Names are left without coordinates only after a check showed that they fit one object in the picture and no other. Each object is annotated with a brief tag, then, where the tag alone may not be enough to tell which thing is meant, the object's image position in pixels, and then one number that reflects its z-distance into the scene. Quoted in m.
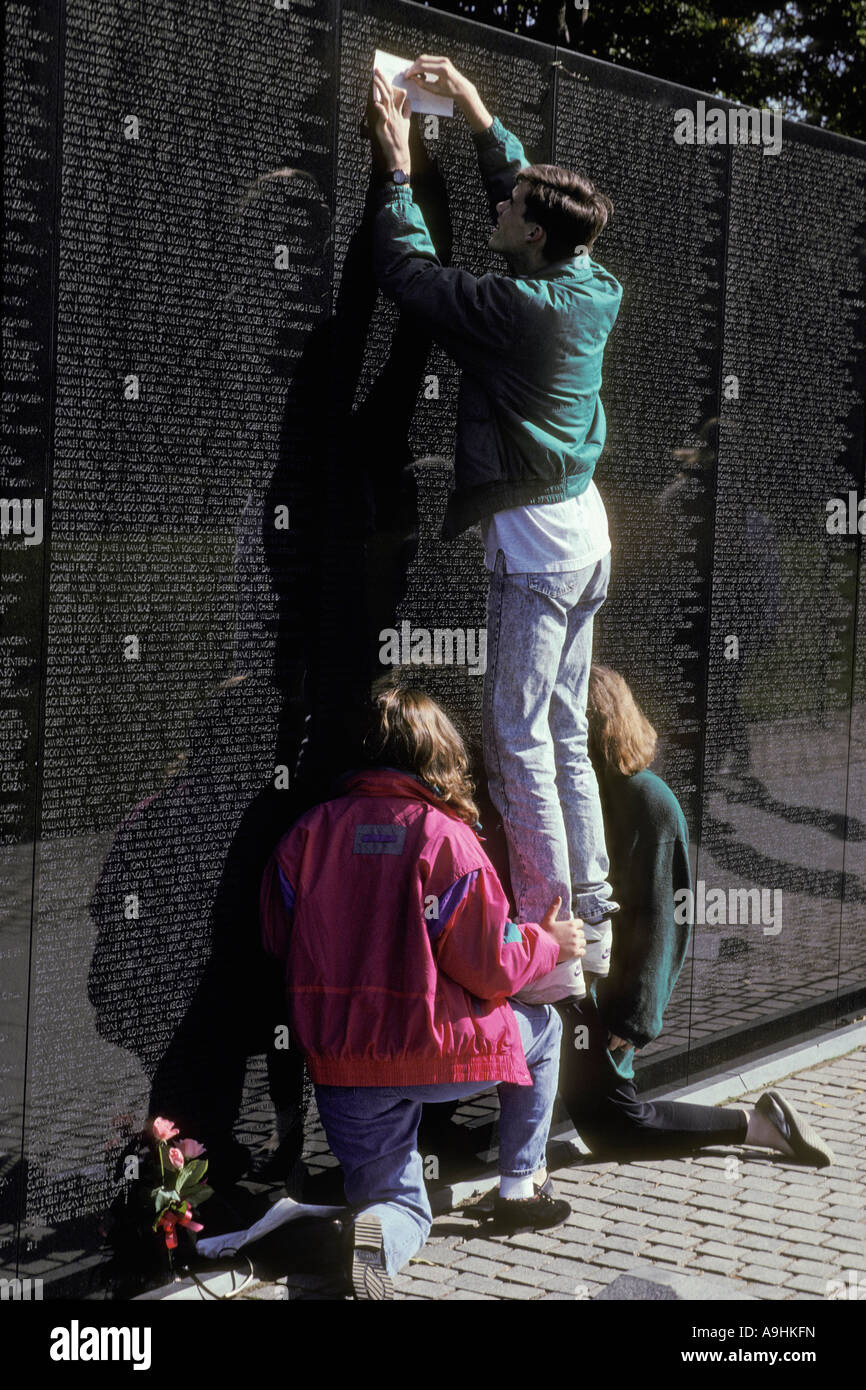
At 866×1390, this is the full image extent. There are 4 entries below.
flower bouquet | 4.75
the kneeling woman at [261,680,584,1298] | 4.77
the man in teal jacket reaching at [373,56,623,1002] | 5.29
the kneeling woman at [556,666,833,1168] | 6.17
